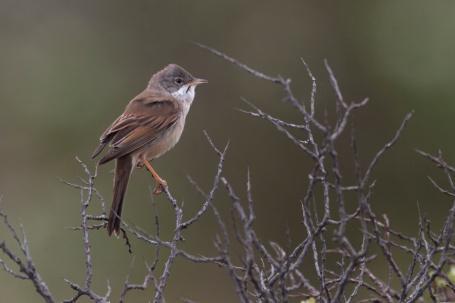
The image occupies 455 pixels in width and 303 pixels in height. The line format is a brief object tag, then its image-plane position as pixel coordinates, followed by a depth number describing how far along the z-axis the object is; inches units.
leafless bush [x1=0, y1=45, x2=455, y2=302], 310.5
